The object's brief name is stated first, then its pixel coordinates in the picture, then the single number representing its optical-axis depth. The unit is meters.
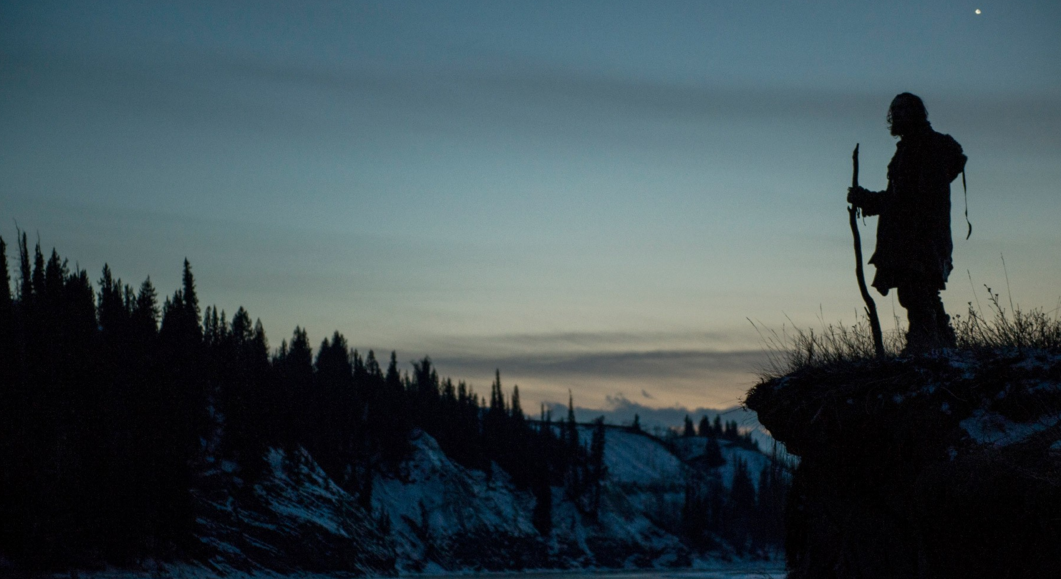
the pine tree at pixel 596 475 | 174.62
